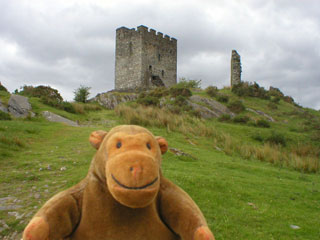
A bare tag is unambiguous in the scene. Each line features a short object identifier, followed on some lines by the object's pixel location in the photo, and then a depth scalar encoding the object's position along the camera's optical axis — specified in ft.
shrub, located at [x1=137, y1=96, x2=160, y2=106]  69.84
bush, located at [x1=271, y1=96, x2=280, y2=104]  86.60
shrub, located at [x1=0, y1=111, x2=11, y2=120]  41.50
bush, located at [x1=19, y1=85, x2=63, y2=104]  76.71
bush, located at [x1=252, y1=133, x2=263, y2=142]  46.42
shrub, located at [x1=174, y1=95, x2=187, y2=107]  67.07
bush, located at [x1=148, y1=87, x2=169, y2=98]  79.70
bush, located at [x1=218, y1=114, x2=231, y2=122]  62.13
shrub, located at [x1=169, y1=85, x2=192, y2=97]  75.51
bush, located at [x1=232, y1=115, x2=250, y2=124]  62.20
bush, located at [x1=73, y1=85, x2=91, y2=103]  86.89
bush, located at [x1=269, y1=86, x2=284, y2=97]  101.21
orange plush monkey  5.71
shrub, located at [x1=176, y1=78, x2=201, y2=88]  108.86
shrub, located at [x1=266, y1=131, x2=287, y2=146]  45.37
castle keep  111.14
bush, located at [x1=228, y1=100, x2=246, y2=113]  71.15
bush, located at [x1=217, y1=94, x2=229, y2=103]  76.18
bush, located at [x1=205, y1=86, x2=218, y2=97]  80.24
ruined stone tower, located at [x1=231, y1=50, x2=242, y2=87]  99.93
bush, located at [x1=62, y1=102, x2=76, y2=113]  63.26
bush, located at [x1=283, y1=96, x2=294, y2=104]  98.94
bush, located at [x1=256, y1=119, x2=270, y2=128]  58.80
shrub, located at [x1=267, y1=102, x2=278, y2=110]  79.90
